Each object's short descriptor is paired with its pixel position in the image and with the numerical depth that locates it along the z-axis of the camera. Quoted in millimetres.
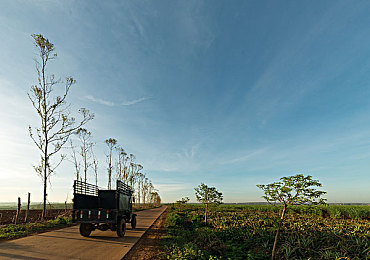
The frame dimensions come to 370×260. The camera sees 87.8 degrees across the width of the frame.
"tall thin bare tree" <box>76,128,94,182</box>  23434
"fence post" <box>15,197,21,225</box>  12706
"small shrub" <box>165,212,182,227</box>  13955
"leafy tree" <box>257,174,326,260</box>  5508
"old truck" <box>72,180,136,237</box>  9422
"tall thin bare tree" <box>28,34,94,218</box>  15742
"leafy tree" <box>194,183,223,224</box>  13789
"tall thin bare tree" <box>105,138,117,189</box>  30184
